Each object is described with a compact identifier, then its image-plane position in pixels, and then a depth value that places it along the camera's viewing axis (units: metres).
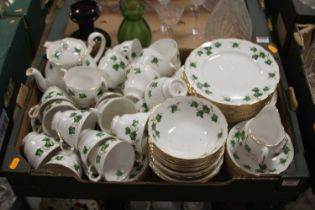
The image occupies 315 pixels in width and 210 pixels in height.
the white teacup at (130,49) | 1.20
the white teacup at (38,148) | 1.01
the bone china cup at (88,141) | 0.98
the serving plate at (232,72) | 1.02
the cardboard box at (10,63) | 1.14
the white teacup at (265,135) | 0.92
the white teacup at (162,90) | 1.02
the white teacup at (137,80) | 1.10
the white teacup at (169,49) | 1.19
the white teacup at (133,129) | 0.99
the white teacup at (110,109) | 1.04
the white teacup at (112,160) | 0.97
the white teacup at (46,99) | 1.07
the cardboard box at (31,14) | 1.30
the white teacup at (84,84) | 1.07
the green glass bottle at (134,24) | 1.23
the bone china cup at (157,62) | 1.15
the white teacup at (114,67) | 1.14
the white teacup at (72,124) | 1.00
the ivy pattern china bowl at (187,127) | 0.95
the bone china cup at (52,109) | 1.06
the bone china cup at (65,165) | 0.99
